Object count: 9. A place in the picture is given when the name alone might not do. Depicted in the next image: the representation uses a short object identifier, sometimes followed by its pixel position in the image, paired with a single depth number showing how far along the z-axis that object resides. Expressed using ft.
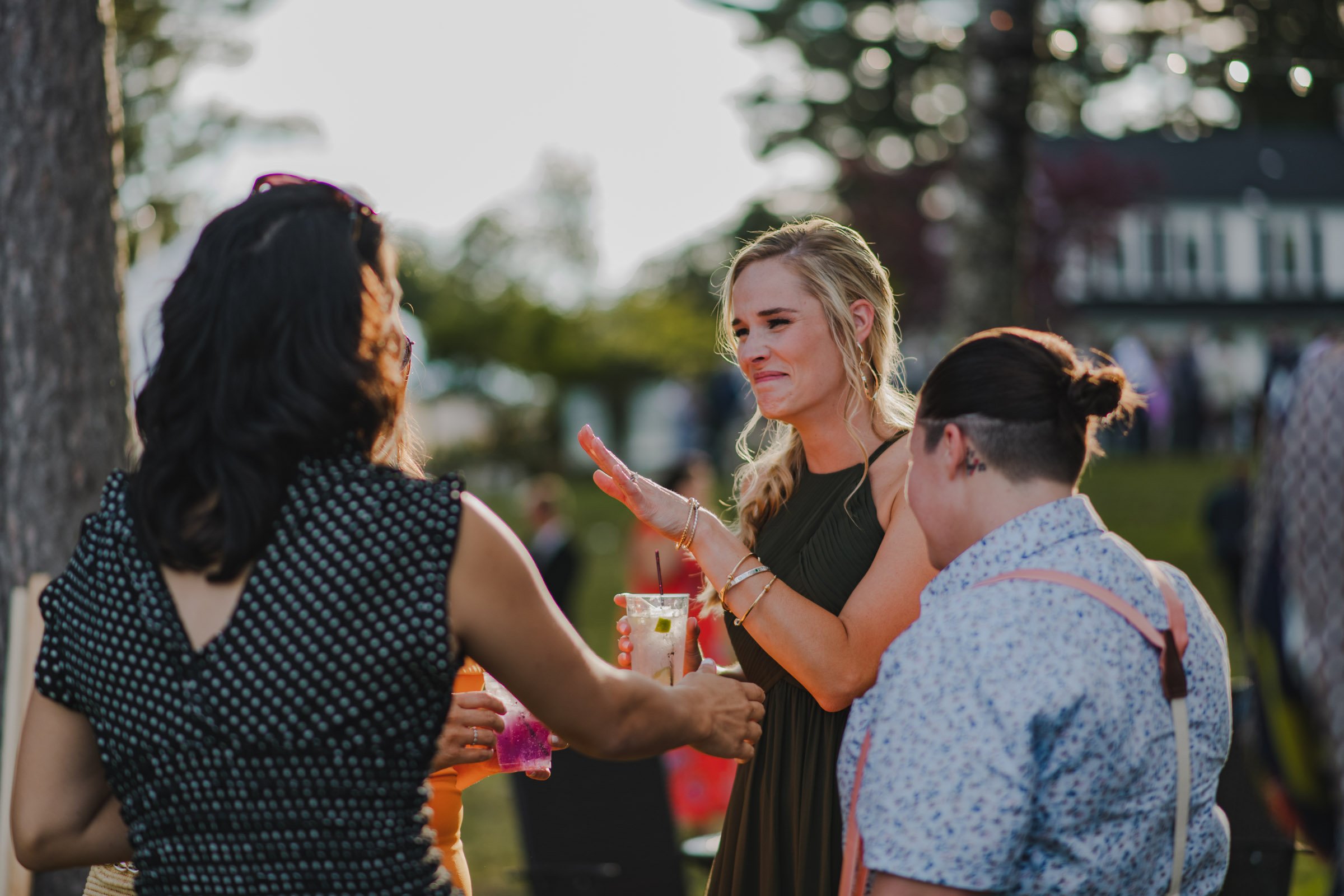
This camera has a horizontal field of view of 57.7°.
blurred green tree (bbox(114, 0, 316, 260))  35.94
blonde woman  8.35
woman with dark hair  5.49
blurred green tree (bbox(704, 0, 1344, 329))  23.63
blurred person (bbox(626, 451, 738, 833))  22.61
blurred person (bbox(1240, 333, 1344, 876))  5.71
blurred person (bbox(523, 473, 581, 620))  33.42
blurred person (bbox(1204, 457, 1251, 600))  39.24
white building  142.10
